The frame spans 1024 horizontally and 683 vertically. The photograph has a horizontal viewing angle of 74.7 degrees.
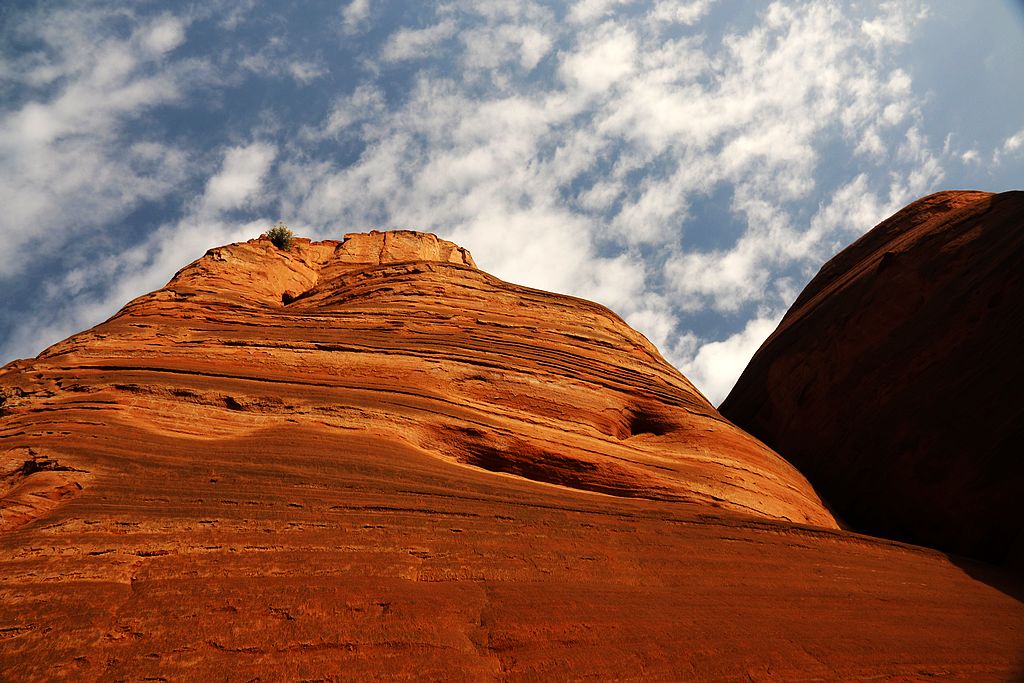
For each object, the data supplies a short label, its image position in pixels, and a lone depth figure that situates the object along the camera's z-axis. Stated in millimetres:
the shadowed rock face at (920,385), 11469
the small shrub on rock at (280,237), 20383
